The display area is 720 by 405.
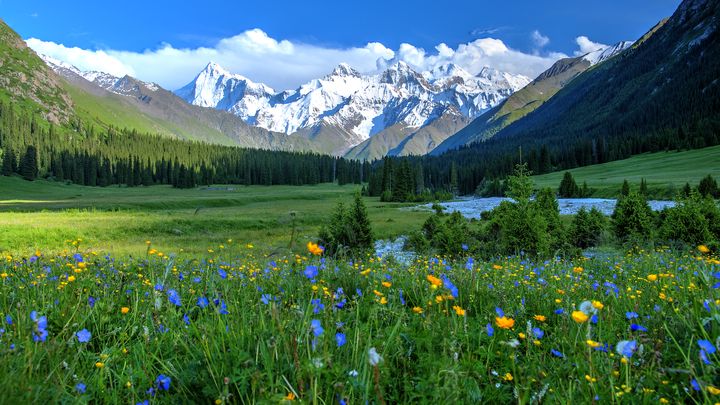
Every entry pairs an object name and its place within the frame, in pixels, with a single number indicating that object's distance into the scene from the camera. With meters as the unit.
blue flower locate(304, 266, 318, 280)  2.98
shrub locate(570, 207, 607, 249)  23.87
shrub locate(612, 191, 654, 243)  21.91
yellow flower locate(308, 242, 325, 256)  2.57
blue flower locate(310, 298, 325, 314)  3.05
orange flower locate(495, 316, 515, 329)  2.16
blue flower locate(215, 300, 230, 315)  3.20
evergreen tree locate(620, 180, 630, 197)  49.94
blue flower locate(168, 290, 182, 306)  3.25
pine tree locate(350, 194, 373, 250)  22.09
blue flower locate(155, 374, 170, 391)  2.09
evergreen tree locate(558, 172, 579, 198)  74.50
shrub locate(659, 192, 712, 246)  18.20
